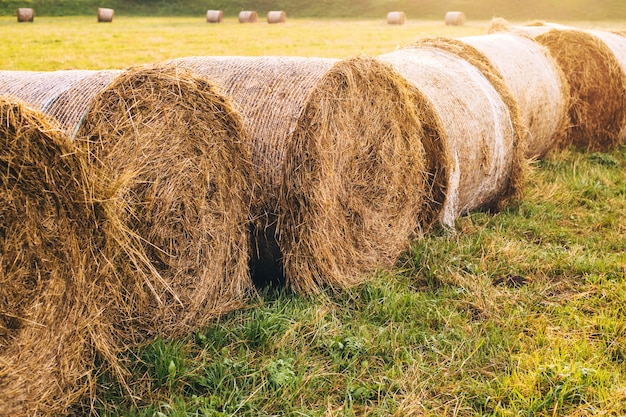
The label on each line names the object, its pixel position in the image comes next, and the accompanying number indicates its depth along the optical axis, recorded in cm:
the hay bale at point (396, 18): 3566
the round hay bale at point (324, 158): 440
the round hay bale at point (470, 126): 586
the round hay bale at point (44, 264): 289
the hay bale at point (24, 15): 3362
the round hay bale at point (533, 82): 765
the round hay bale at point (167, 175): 361
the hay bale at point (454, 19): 3506
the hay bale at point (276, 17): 3647
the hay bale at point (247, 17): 3662
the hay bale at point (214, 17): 3734
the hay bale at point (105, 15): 3528
